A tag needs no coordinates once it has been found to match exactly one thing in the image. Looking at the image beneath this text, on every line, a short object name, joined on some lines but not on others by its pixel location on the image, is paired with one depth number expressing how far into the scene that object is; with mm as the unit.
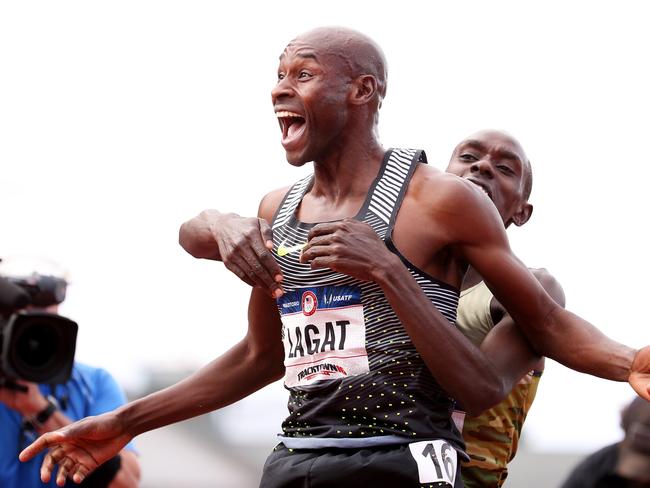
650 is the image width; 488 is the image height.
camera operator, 9992
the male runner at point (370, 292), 8172
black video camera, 7043
